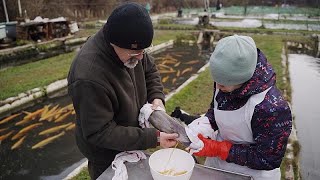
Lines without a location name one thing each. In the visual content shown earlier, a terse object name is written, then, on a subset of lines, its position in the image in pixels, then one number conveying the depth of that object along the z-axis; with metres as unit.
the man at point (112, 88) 1.88
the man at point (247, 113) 1.93
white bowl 2.07
